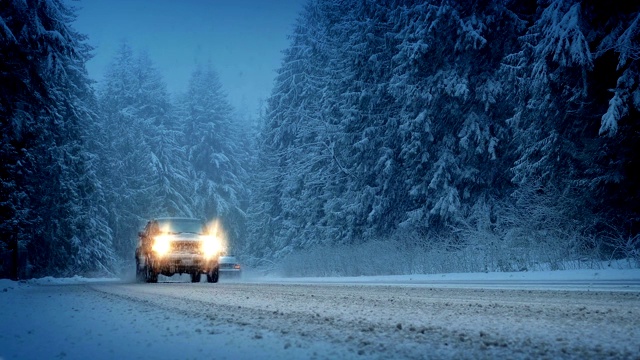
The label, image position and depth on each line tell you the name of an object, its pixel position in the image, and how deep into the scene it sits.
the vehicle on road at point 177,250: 19.70
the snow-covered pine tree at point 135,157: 53.91
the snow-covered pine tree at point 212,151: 59.50
